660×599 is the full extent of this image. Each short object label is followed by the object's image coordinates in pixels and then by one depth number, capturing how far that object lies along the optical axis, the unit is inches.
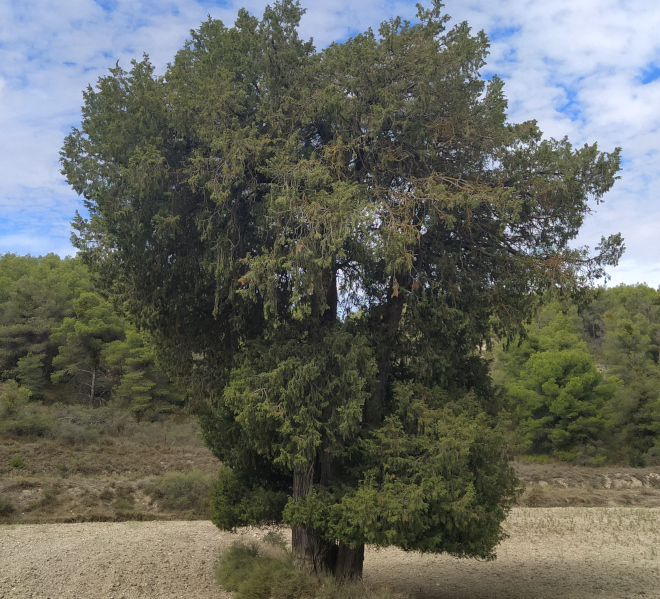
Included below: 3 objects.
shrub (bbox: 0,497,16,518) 675.4
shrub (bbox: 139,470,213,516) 778.8
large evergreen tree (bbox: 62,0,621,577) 285.0
